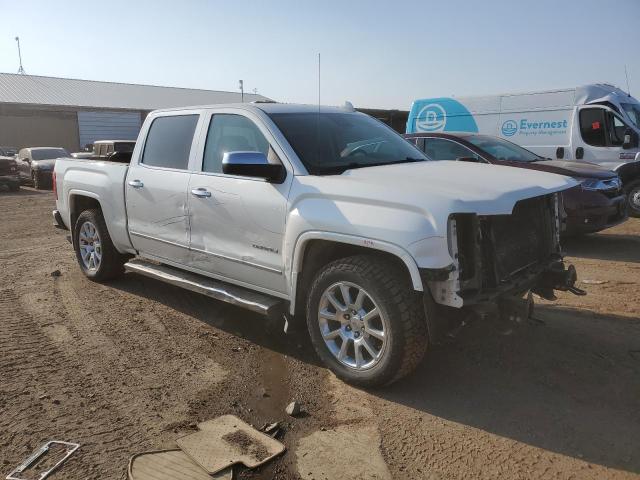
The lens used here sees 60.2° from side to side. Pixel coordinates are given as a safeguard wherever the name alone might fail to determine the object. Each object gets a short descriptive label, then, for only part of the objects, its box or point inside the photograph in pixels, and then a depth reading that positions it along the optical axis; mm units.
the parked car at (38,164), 20141
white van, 10445
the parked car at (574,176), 7734
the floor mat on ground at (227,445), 2943
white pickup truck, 3316
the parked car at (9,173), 18969
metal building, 33562
